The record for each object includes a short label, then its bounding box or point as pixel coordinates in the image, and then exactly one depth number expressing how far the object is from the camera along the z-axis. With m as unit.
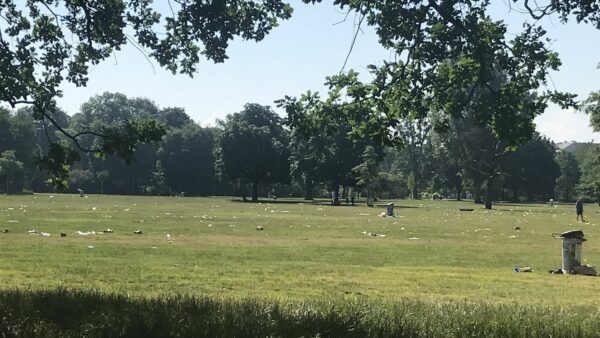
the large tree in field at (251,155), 107.44
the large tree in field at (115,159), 137.12
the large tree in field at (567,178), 161.00
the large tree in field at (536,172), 136.00
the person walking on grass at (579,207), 53.71
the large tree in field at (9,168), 109.06
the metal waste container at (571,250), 19.11
